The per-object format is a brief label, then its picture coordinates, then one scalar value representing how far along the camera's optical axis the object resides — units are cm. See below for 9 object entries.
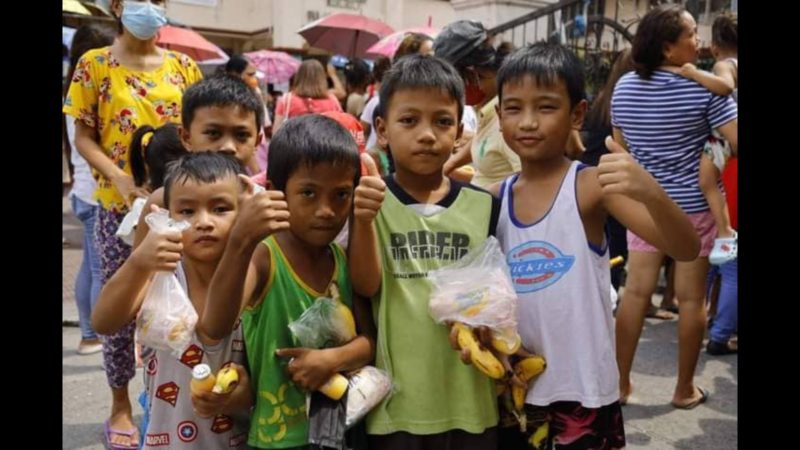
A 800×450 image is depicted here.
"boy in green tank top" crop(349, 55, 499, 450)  189
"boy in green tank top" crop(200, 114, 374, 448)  186
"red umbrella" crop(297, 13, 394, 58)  1134
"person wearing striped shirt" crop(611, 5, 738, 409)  353
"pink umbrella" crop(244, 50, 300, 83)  1321
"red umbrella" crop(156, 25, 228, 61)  980
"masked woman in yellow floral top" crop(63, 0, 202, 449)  306
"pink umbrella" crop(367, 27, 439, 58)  923
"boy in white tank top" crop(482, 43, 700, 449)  194
